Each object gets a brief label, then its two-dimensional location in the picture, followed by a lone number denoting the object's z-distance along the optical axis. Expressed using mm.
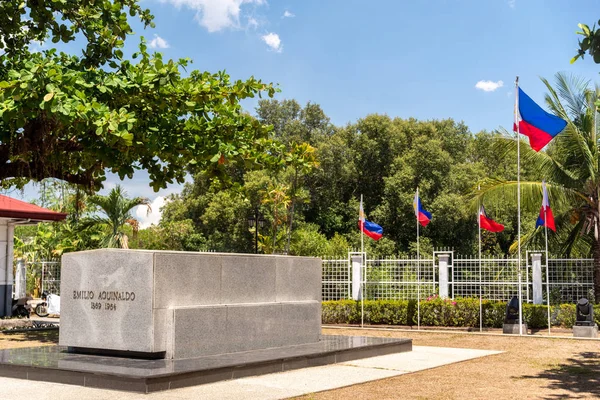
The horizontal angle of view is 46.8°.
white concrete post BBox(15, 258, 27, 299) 25819
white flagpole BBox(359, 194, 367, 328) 21162
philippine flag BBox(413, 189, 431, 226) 21297
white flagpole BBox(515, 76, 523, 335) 17906
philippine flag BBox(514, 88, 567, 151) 16373
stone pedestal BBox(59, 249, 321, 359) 10195
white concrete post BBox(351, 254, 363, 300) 22609
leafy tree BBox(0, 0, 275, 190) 10781
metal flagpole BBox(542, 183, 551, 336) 18859
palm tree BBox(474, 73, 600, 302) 20750
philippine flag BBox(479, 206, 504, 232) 20984
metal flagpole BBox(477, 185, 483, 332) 19614
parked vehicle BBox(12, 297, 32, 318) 21031
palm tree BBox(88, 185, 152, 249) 28875
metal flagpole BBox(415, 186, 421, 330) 20312
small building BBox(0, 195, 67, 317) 20672
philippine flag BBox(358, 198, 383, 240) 21797
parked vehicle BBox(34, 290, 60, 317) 23875
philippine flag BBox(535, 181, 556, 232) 18922
